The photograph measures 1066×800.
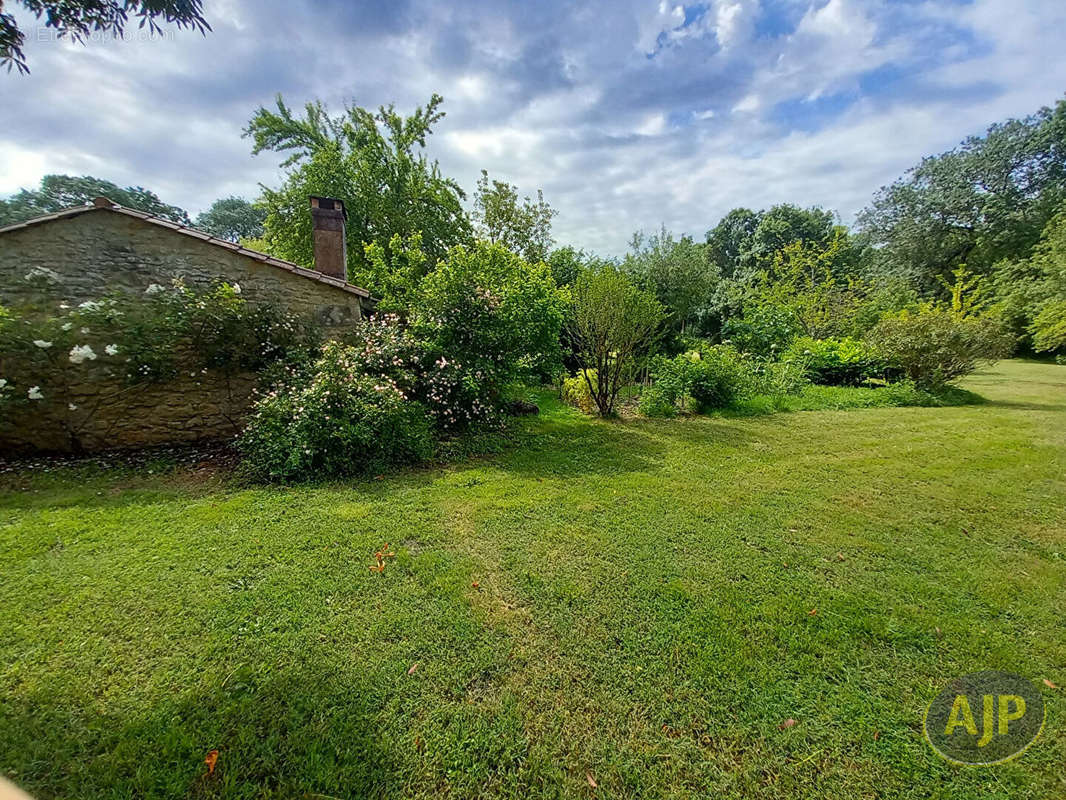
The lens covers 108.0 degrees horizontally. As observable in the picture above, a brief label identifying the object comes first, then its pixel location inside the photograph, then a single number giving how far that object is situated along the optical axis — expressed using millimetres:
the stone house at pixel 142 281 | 5078
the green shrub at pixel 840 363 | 11055
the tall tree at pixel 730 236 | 32219
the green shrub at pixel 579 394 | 8820
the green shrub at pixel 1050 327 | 15359
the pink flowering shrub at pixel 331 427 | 4559
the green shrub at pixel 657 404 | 8430
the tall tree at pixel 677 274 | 17562
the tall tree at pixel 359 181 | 14477
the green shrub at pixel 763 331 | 13586
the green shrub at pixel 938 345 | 9359
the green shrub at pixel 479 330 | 6367
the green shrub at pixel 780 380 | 9984
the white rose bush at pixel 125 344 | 4762
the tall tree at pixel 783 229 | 25906
